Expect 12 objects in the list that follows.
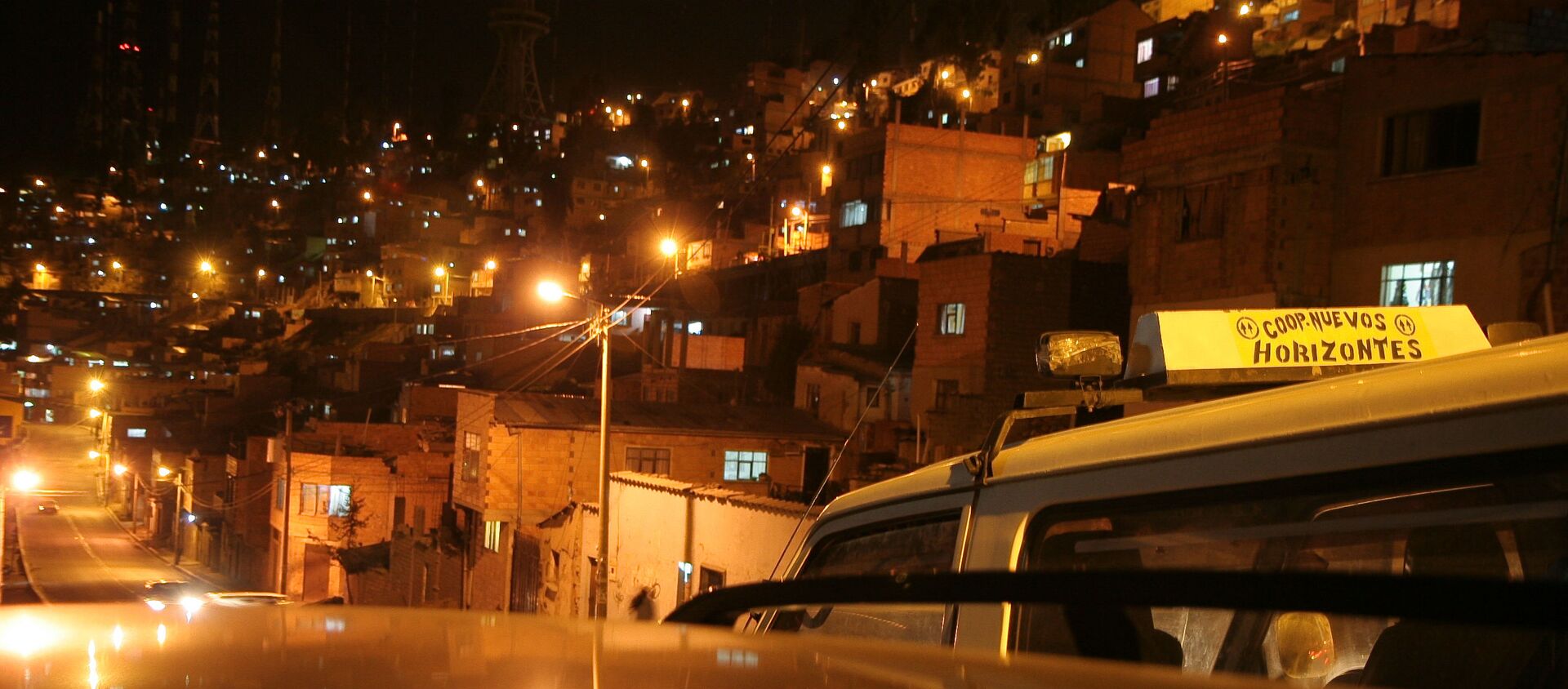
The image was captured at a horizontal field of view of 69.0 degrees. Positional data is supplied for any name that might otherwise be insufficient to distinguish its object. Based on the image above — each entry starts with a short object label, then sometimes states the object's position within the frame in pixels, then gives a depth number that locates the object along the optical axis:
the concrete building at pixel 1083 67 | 60.78
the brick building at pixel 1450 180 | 13.84
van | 1.92
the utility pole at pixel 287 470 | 30.42
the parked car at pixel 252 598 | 18.16
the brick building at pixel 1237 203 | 16.39
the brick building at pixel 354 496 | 37.94
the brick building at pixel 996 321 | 25.08
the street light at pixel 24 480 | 39.75
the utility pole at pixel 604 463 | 17.06
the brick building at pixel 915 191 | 42.25
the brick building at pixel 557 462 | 26.89
